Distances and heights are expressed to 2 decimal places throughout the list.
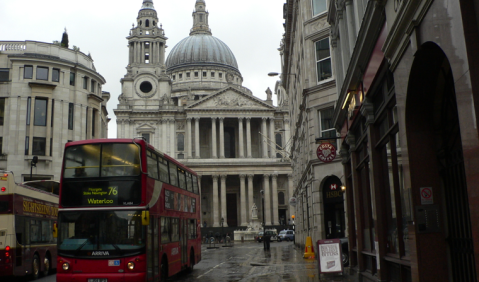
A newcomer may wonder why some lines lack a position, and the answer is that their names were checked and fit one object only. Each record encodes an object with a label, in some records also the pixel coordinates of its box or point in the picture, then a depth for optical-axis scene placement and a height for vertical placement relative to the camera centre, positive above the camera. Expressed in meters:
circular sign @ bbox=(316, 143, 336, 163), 21.72 +2.82
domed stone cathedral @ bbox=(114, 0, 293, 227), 86.00 +15.45
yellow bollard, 27.94 -1.67
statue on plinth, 72.60 +1.19
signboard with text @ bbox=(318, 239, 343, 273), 17.33 -1.26
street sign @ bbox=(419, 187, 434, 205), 8.75 +0.36
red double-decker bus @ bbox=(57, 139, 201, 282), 14.37 +0.36
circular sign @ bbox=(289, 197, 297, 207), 45.03 +1.68
